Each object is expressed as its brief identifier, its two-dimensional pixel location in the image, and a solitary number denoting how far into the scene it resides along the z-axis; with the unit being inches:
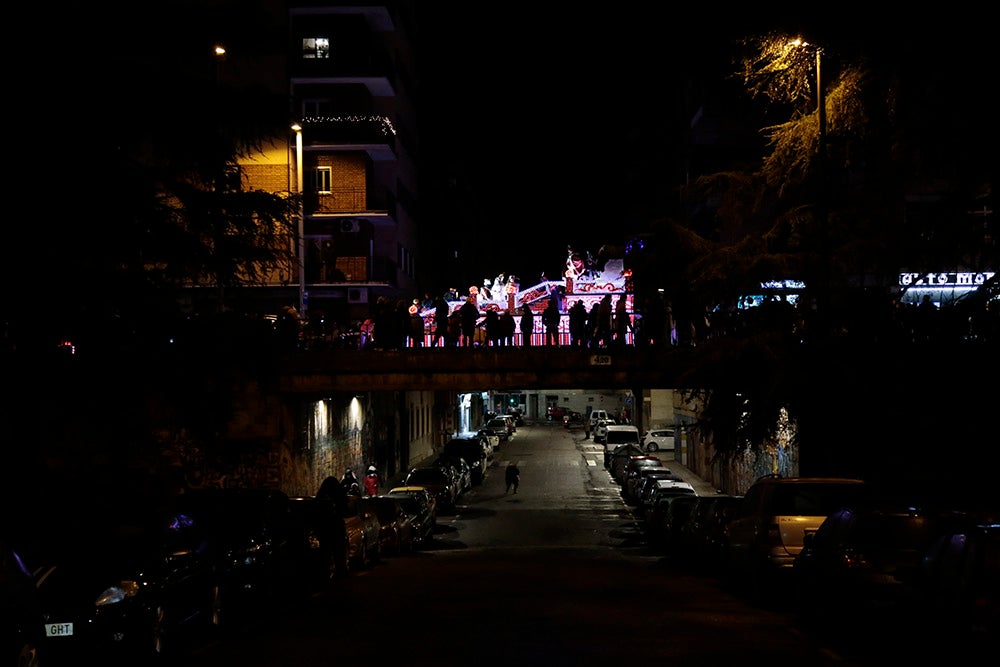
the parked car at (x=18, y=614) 378.3
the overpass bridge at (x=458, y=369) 1277.1
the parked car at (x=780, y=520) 666.8
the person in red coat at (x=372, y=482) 1614.2
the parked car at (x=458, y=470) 1788.5
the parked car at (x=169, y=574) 466.6
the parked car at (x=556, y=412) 4815.5
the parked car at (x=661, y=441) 2615.7
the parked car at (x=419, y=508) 1213.7
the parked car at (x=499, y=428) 3196.4
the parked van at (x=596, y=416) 3565.2
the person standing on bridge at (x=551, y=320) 1352.1
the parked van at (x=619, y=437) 2407.7
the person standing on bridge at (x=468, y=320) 1330.0
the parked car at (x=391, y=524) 1088.8
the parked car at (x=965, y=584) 405.1
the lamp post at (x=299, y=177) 1346.0
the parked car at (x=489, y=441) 2482.0
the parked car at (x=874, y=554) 515.5
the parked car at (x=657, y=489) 1419.2
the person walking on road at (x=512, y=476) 1909.4
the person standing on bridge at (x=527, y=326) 1366.9
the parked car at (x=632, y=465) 1831.9
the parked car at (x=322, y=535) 757.9
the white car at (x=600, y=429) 2951.8
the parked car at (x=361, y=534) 906.1
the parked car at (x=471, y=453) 2118.6
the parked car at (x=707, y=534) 877.2
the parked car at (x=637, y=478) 1654.8
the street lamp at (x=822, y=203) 895.1
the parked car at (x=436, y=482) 1625.2
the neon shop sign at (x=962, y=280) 1228.5
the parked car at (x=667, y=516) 1143.6
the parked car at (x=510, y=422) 3560.8
